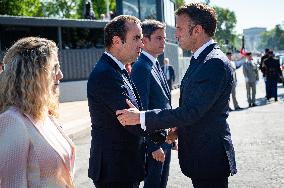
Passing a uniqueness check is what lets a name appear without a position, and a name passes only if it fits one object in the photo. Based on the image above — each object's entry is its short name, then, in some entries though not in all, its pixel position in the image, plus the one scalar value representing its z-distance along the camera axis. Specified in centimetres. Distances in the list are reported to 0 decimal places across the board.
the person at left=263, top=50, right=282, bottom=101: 1666
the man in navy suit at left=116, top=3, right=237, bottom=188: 306
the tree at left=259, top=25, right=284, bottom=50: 12462
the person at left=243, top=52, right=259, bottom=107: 1562
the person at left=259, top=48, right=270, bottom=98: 1678
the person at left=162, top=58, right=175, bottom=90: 1575
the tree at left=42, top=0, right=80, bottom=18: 5244
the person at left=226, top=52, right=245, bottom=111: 1405
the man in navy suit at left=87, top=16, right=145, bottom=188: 310
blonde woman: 242
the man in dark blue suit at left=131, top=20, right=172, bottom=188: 395
